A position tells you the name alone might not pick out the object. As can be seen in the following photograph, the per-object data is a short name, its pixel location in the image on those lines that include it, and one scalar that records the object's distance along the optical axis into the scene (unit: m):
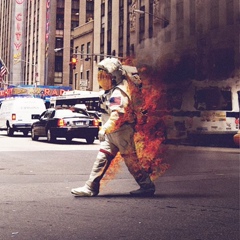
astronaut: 6.21
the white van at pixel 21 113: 26.38
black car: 19.47
